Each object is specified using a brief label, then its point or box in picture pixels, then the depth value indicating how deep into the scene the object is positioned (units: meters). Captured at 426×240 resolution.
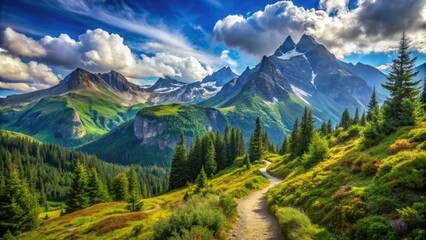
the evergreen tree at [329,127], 116.97
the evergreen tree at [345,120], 120.14
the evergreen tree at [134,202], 55.47
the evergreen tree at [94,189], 78.81
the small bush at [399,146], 23.62
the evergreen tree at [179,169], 97.44
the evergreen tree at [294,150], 73.31
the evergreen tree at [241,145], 118.81
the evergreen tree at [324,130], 107.34
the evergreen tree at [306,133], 69.88
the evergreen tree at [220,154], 110.88
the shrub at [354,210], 15.45
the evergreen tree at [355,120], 116.69
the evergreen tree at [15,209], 52.75
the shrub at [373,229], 12.55
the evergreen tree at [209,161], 96.91
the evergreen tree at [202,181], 45.76
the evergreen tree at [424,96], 75.78
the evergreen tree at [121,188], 90.19
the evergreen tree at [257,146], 95.38
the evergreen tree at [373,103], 97.98
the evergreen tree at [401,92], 34.75
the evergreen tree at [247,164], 80.29
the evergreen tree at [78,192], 73.44
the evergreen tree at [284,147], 127.04
